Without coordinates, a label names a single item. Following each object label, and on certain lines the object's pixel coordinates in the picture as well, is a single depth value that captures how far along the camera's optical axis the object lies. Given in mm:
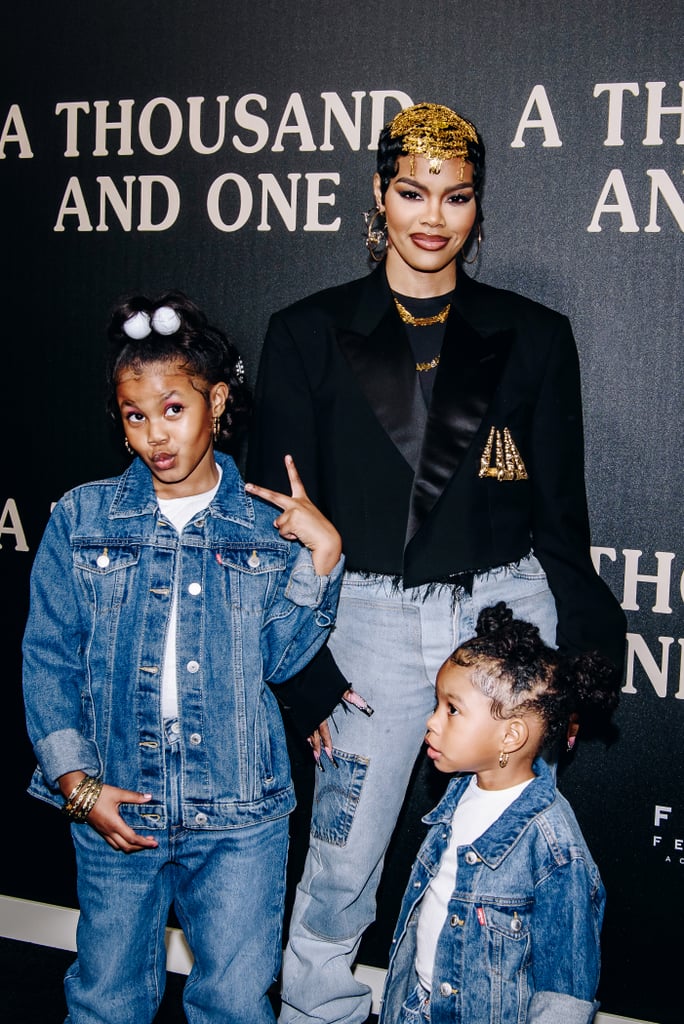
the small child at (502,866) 1658
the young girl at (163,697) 1881
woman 2041
